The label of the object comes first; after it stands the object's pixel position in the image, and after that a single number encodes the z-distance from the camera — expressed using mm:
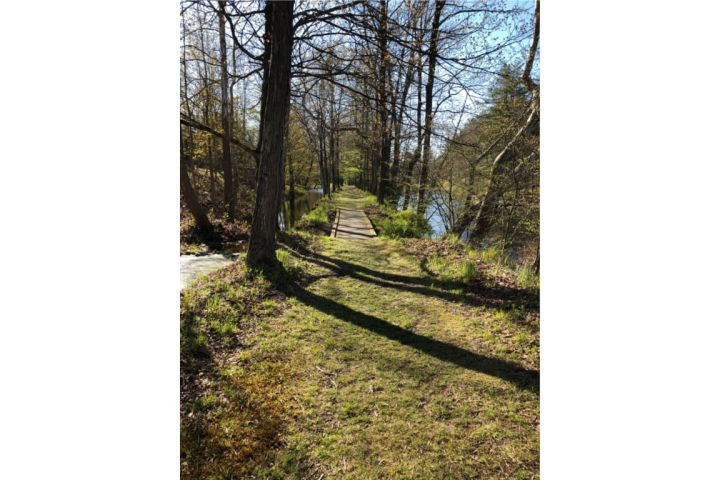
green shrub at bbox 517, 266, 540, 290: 3957
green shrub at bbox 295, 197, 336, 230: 9340
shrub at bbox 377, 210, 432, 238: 8453
